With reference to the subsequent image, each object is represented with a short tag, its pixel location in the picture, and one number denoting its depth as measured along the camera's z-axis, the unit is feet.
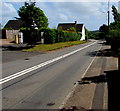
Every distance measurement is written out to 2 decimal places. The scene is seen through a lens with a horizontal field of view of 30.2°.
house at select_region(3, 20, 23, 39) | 244.63
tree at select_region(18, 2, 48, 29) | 93.81
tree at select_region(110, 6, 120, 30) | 197.00
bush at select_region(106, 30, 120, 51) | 96.53
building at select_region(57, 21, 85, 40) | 309.01
